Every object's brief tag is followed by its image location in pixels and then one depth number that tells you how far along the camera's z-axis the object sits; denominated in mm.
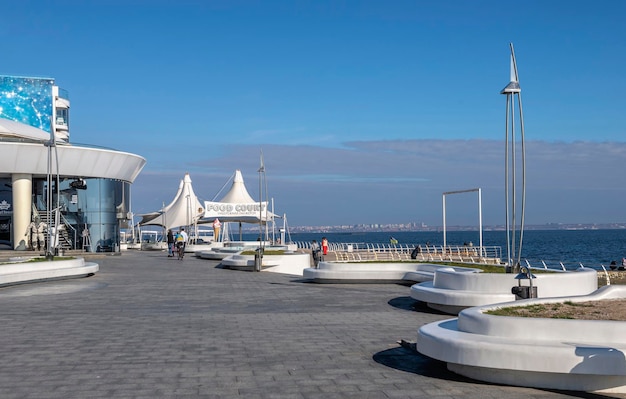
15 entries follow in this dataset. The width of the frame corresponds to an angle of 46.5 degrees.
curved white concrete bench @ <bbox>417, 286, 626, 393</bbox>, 7152
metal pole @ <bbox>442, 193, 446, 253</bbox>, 33612
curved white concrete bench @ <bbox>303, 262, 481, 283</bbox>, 21036
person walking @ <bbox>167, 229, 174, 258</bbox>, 42672
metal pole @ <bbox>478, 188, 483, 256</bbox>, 33375
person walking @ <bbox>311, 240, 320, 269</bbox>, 35028
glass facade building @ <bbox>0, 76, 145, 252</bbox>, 42375
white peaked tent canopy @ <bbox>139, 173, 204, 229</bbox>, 63781
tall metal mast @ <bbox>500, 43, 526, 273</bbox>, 13985
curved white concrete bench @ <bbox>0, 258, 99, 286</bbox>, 20938
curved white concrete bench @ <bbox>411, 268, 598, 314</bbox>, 13492
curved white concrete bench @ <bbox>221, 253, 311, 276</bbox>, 30172
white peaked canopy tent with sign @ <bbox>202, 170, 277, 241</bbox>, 51875
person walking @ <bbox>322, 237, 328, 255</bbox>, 36066
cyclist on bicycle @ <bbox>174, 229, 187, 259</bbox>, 39469
